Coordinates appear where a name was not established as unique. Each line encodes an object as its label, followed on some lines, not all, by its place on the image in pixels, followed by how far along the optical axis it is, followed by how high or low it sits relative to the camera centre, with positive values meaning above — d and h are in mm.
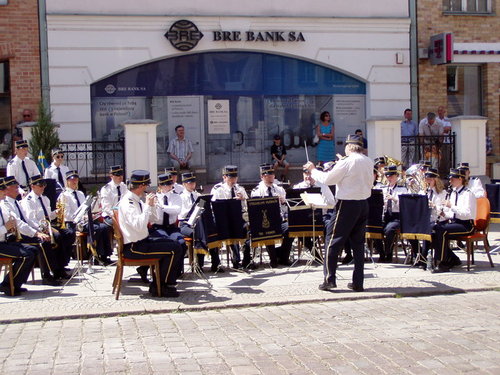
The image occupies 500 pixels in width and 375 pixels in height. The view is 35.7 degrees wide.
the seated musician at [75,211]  13312 -926
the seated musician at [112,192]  13812 -631
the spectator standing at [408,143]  19766 +202
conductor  10578 -736
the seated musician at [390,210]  13242 -1009
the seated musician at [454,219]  12211 -1090
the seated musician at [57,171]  15102 -258
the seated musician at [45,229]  11633 -1092
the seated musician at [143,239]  10398 -1121
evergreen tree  17547 +429
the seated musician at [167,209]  12081 -846
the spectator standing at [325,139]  20891 +373
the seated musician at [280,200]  13133 -799
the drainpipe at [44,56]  19594 +2574
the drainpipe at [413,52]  22109 +2811
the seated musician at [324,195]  13203 -724
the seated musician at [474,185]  12609 -589
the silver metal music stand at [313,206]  11953 -815
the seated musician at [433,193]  12492 -696
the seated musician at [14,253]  10789 -1315
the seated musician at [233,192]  13039 -653
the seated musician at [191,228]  12180 -1157
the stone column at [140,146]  18031 +242
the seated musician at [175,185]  13692 -533
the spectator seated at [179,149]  19891 +166
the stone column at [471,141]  19875 +241
